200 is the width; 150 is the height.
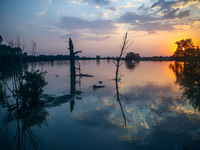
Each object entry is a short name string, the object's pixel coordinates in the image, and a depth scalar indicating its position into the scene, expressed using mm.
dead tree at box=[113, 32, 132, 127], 11227
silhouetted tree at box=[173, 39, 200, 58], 81812
